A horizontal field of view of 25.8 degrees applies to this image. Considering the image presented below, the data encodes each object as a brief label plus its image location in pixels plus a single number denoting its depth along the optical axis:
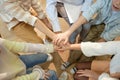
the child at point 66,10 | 1.66
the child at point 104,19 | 1.52
